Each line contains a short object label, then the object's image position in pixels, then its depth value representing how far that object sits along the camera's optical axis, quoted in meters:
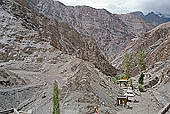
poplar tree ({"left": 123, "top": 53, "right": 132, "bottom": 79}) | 60.97
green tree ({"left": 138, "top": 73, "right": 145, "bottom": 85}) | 56.17
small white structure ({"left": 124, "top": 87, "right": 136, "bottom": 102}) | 35.14
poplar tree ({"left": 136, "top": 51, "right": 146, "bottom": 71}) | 69.62
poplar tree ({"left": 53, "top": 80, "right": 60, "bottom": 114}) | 20.20
